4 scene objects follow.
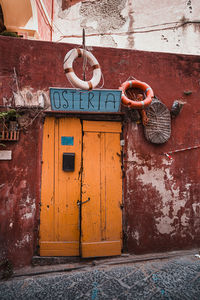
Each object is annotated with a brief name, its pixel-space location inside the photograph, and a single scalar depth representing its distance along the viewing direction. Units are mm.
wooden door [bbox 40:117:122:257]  3648
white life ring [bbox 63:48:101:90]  3092
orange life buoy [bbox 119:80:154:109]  3670
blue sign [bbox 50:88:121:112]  3420
